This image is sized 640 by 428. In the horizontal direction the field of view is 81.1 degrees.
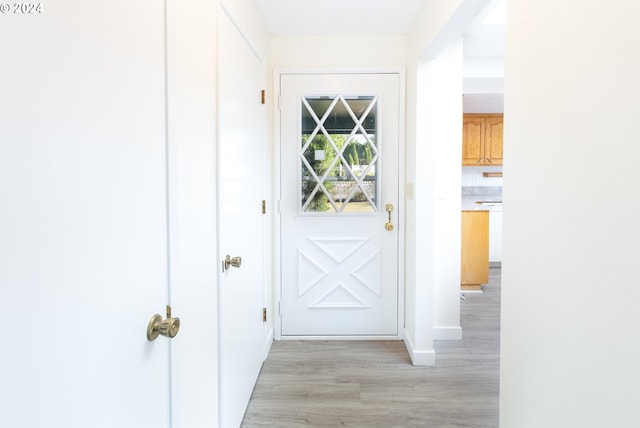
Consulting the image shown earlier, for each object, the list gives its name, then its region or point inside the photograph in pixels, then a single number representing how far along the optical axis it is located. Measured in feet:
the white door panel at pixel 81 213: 1.90
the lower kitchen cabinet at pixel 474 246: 14.29
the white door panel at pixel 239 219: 5.58
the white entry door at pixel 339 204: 9.72
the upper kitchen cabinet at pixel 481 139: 18.52
